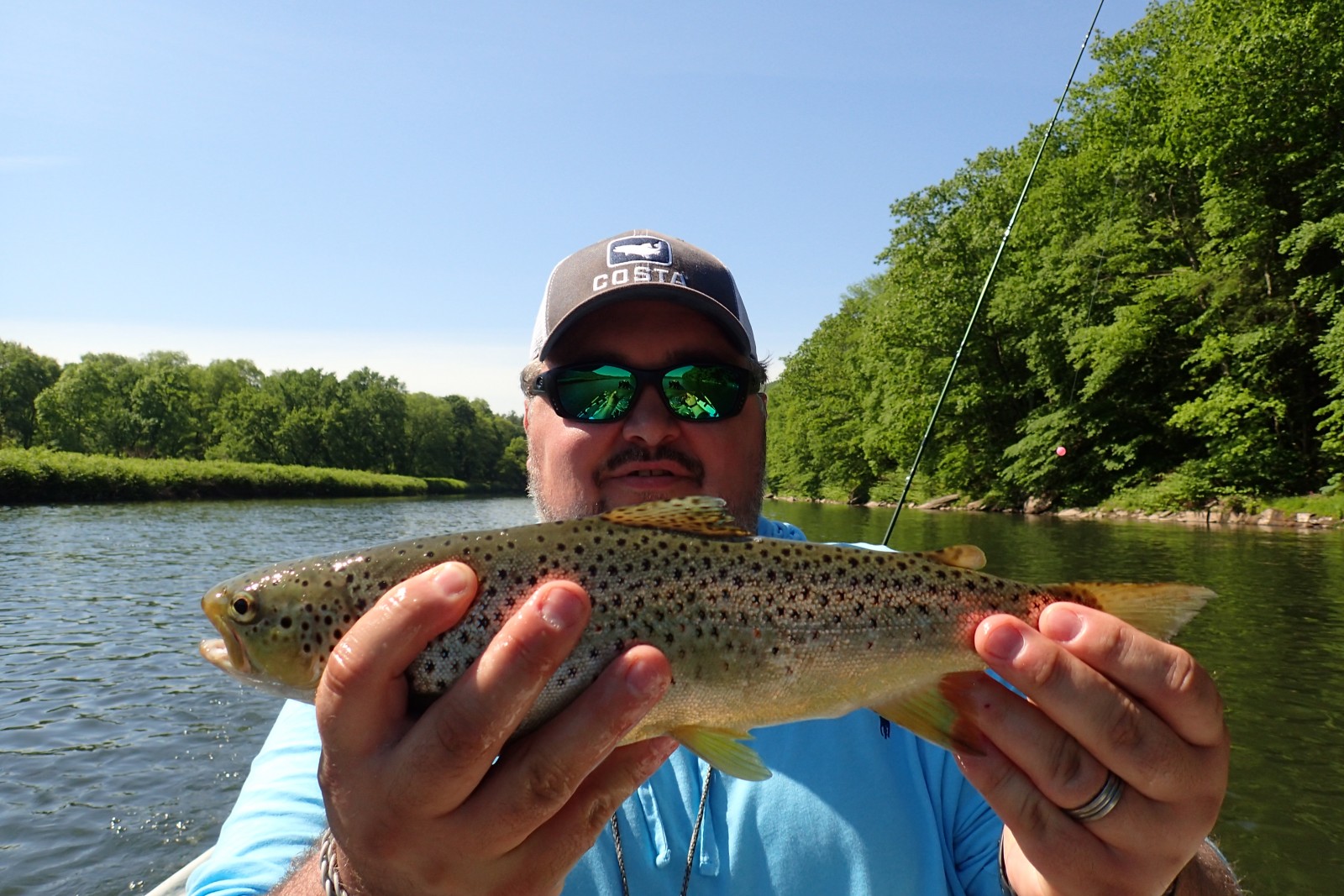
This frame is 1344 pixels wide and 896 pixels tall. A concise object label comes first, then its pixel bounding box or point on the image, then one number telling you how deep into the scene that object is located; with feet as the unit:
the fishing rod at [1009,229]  24.14
